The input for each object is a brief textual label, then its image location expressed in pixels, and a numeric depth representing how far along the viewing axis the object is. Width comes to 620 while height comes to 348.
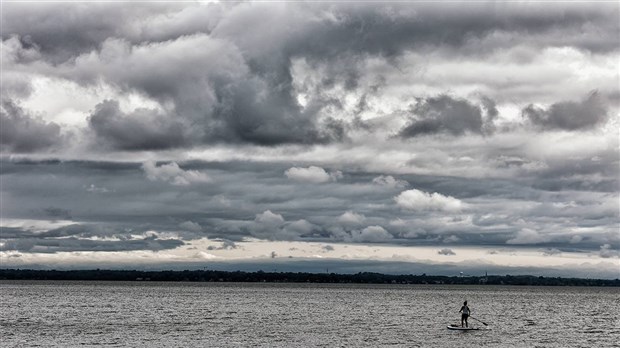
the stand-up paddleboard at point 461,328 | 98.28
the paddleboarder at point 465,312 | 98.00
